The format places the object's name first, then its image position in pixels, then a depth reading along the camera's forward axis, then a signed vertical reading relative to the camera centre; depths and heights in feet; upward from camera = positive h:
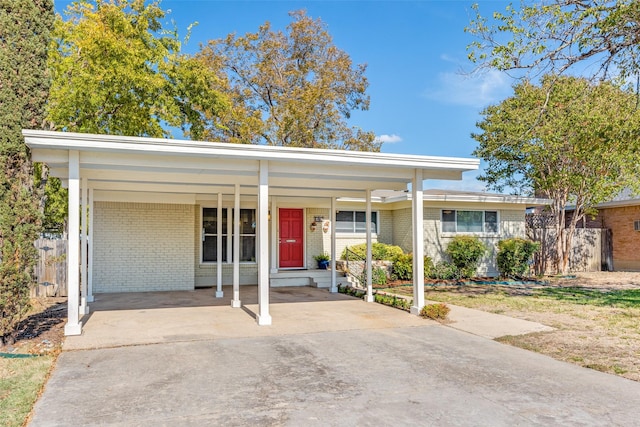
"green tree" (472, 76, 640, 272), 35.70 +8.07
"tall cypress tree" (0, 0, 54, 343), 20.13 +3.78
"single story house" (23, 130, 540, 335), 22.89 +2.23
